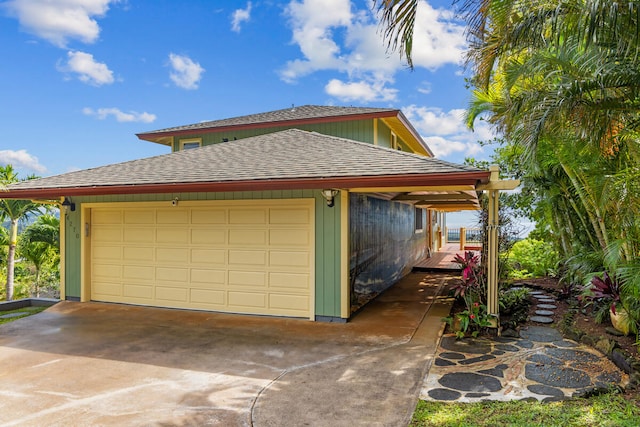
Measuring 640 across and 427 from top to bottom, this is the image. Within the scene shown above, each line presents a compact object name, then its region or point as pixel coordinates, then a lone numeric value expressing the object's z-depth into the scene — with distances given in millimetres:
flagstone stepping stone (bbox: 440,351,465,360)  5605
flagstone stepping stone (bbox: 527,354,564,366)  5277
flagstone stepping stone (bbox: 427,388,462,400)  4316
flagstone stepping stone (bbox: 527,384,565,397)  4324
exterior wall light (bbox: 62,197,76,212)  9719
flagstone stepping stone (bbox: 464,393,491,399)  4328
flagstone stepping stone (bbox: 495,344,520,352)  5895
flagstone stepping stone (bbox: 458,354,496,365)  5406
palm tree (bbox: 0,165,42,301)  14844
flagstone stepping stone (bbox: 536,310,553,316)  7678
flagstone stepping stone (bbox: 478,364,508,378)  4941
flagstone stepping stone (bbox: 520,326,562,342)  6363
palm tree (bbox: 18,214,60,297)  16344
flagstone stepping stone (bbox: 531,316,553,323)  7304
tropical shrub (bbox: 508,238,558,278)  11594
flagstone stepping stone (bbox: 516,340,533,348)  6020
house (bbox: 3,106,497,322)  7391
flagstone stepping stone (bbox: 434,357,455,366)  5347
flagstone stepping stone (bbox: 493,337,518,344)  6277
